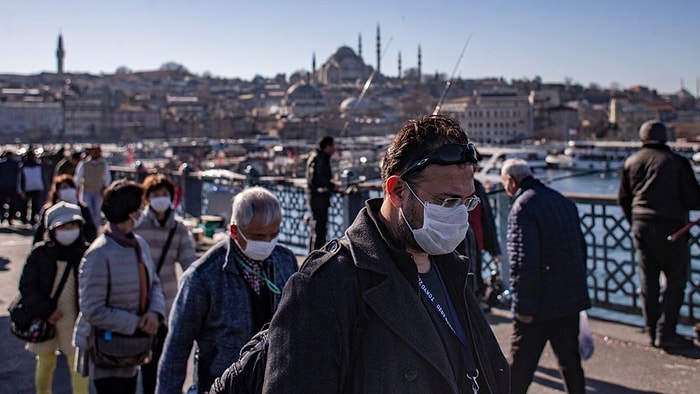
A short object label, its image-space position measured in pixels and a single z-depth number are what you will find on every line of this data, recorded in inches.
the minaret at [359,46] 5433.1
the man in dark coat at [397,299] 52.9
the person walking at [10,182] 398.3
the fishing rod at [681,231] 152.3
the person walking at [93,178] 293.9
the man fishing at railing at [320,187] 247.1
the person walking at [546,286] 121.3
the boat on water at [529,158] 1047.0
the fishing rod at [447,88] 179.3
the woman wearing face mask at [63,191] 215.2
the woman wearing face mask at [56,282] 126.3
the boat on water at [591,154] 2080.5
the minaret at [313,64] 5681.6
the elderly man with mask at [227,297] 89.2
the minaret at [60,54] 5047.7
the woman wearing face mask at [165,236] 137.5
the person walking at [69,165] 342.3
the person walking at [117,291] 110.4
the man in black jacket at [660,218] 155.3
